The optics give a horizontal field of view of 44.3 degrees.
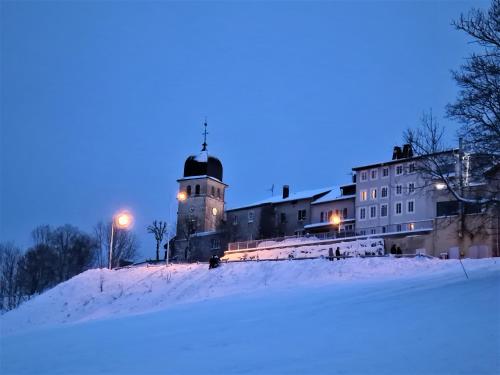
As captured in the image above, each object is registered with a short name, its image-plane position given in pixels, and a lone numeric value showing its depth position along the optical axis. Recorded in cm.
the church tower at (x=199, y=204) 9488
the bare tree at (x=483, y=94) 2150
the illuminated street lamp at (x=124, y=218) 4171
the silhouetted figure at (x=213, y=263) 4225
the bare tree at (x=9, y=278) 7812
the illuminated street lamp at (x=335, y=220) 7906
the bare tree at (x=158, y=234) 8919
